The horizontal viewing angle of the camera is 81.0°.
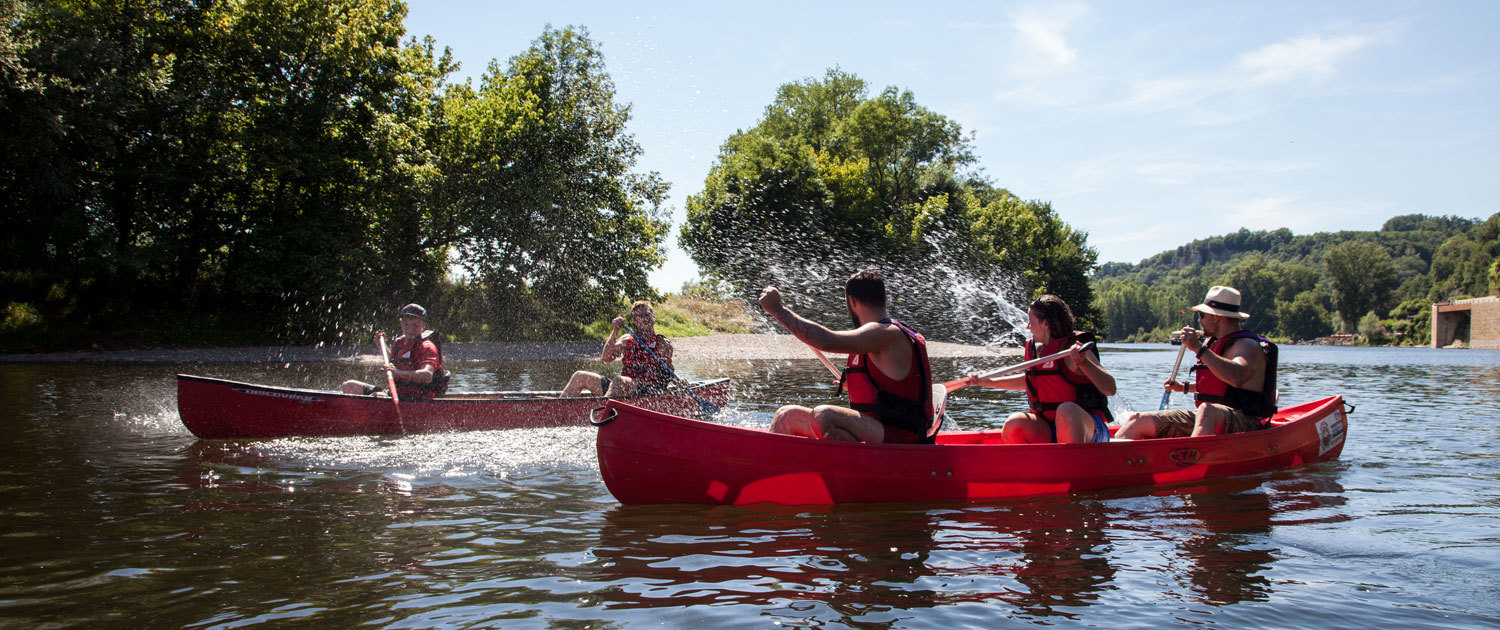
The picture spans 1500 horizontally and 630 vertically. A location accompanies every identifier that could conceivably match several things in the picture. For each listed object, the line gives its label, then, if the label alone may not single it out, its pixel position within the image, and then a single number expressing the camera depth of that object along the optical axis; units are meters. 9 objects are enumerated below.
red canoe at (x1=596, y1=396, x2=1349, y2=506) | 6.98
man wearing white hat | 8.41
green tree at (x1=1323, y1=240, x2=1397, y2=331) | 105.75
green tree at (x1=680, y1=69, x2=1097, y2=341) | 49.78
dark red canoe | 10.52
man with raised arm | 6.17
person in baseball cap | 11.66
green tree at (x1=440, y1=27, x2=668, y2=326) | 33.28
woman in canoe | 7.94
